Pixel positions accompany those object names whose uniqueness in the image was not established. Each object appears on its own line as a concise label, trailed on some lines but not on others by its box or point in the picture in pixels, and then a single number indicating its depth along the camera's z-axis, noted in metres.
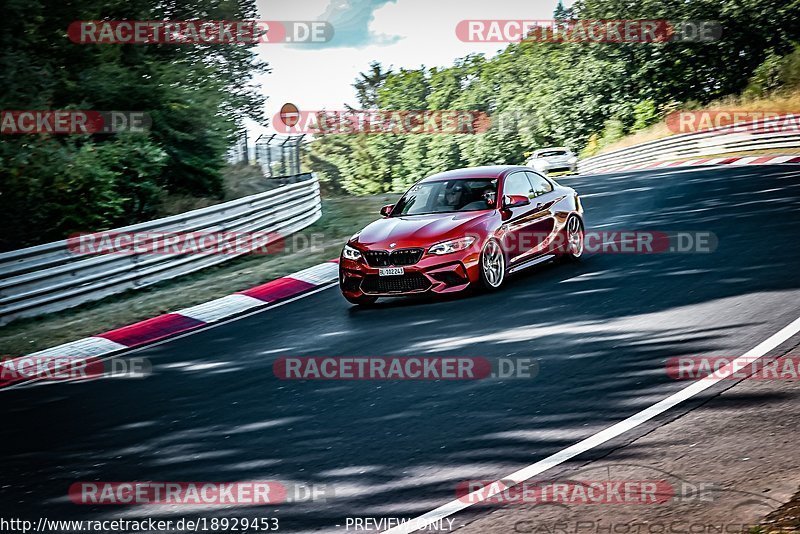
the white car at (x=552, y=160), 42.12
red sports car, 11.65
